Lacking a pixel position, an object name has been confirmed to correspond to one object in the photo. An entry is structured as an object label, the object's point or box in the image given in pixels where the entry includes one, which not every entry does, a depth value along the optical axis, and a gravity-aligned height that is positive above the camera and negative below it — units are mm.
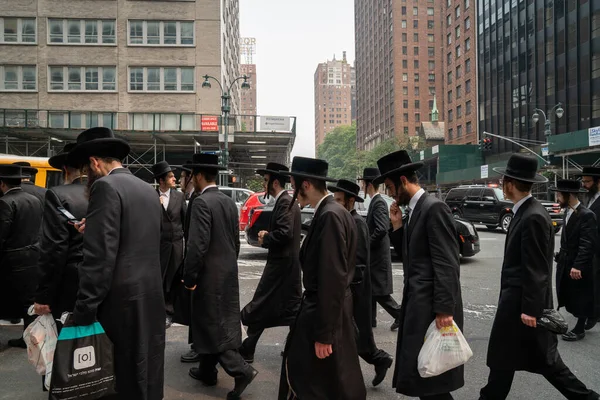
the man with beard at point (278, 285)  4574 -883
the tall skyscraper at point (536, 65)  39125 +14513
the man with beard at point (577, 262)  5410 -759
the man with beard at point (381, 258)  5754 -752
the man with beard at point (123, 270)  2748 -446
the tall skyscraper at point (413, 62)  91562 +29638
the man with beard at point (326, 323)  2816 -800
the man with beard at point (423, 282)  2994 -565
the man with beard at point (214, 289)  3961 -818
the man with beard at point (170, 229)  6035 -390
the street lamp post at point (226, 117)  24156 +4775
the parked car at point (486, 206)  19389 -167
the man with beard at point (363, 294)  4223 -974
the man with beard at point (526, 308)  3326 -829
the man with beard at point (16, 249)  5202 -567
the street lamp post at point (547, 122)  27530 +5339
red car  14211 -52
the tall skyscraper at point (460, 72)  63219 +20099
